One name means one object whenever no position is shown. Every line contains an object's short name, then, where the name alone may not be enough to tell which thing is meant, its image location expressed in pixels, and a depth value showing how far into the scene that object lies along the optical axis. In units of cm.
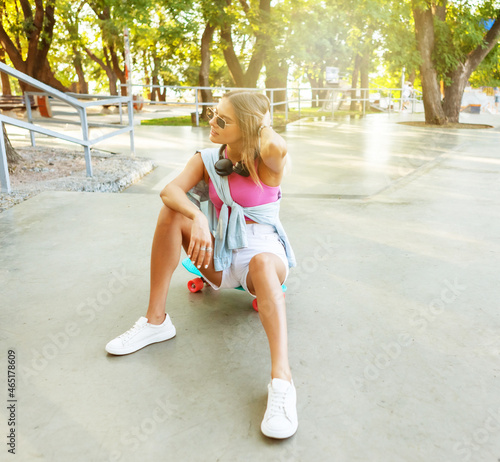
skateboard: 276
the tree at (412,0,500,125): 1269
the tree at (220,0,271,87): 1494
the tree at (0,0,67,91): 1536
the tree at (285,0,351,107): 1581
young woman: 207
